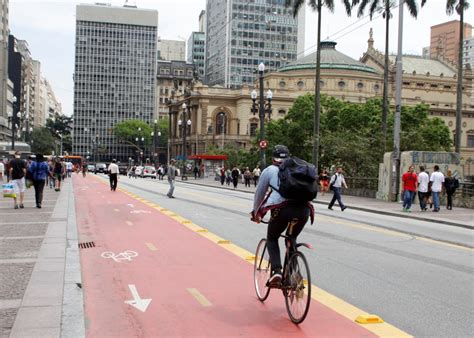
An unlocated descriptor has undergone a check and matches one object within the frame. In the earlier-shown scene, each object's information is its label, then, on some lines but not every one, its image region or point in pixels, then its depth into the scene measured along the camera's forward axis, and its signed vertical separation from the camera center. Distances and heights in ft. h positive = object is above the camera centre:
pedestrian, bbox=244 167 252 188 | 160.35 -6.69
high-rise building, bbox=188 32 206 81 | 630.74 +117.17
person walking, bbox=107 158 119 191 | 100.09 -4.33
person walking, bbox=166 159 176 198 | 86.33 -3.68
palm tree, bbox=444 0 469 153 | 112.47 +24.46
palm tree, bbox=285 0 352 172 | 117.39 +31.94
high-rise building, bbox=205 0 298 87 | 459.32 +96.75
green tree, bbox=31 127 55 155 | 367.66 +4.84
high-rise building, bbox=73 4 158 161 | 517.14 +70.63
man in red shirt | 71.77 -3.78
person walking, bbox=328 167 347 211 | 72.59 -3.60
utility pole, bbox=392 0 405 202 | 88.12 +6.32
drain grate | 35.60 -6.08
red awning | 231.71 -1.70
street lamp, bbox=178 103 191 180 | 217.36 -4.40
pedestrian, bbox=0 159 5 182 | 124.67 -4.72
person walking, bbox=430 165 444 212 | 72.69 -3.37
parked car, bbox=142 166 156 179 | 246.47 -9.00
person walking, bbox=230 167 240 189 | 148.41 -5.79
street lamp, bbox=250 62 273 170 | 119.44 +9.14
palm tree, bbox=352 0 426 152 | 117.39 +31.88
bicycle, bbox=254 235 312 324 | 18.67 -4.31
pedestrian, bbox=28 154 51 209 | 61.05 -2.86
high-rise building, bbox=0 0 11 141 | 319.39 +47.20
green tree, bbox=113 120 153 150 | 469.57 +17.00
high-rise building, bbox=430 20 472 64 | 483.43 +108.91
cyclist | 19.67 -1.96
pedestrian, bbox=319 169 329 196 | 112.47 -5.18
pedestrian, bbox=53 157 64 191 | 101.72 -4.33
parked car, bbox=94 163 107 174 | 335.94 -10.62
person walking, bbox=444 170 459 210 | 77.10 -3.79
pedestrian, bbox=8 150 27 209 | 58.54 -2.59
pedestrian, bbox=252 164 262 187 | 151.31 -5.05
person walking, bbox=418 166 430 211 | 73.10 -3.81
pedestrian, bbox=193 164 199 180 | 227.77 -7.71
